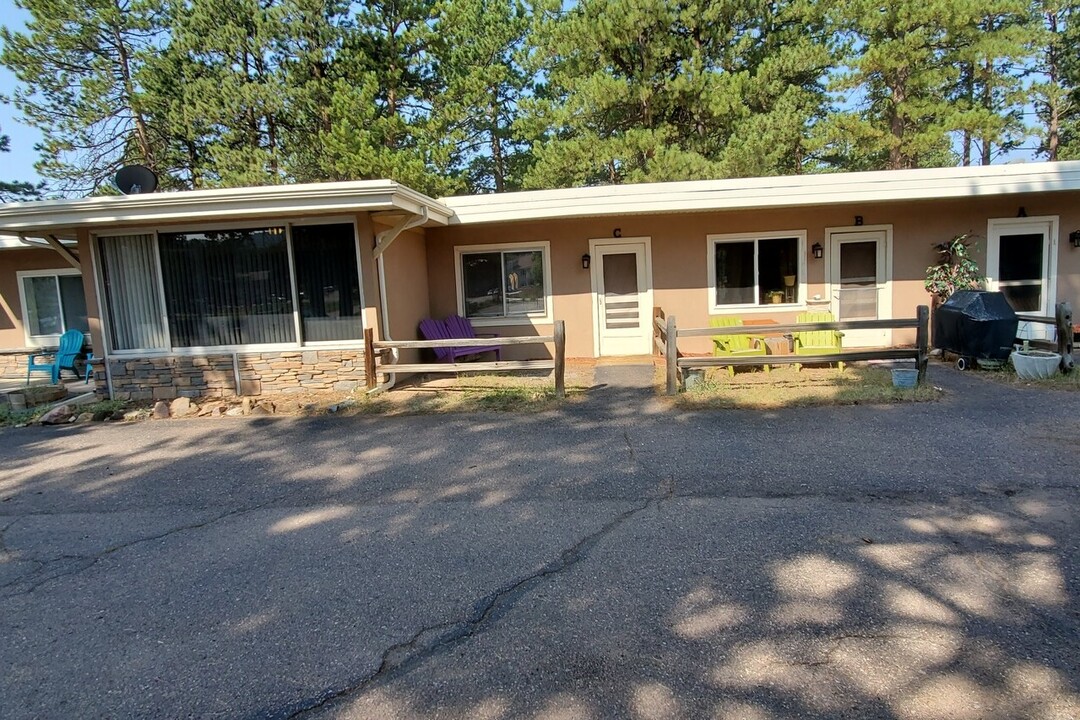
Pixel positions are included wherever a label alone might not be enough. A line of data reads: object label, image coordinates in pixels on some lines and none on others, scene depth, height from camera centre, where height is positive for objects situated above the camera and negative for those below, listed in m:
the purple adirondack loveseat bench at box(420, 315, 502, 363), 10.38 -0.41
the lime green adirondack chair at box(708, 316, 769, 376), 9.14 -0.77
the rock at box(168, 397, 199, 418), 8.20 -1.11
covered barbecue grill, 8.38 -0.58
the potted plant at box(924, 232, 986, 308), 10.29 +0.16
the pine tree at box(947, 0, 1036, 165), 14.95 +5.91
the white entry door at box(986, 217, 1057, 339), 10.55 +0.23
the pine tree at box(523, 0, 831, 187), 15.49 +5.20
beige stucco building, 8.73 +0.68
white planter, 7.74 -1.06
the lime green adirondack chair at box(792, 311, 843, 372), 9.19 -0.74
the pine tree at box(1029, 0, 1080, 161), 19.41 +5.91
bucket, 7.54 -1.09
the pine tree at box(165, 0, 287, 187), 16.19 +6.40
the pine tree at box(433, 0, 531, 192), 17.28 +6.73
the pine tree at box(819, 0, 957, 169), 15.52 +5.39
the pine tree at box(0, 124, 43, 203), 20.56 +4.54
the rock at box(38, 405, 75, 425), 8.03 -1.11
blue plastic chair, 11.43 -0.47
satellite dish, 9.48 +2.15
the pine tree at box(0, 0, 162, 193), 16.20 +6.80
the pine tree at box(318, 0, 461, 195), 15.71 +5.47
